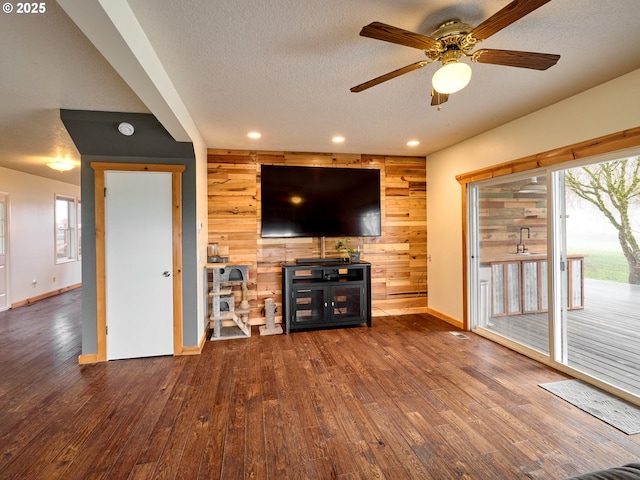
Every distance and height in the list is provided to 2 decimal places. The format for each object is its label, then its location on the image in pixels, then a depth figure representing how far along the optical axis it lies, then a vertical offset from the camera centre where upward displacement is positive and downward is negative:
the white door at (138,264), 3.10 -0.25
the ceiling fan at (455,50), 1.46 +1.02
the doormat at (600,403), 2.00 -1.24
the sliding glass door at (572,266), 2.47 -0.28
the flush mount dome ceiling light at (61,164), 4.46 +1.16
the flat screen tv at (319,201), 4.16 +0.55
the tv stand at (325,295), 3.95 -0.76
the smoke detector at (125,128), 2.73 +1.04
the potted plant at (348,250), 4.30 -0.16
